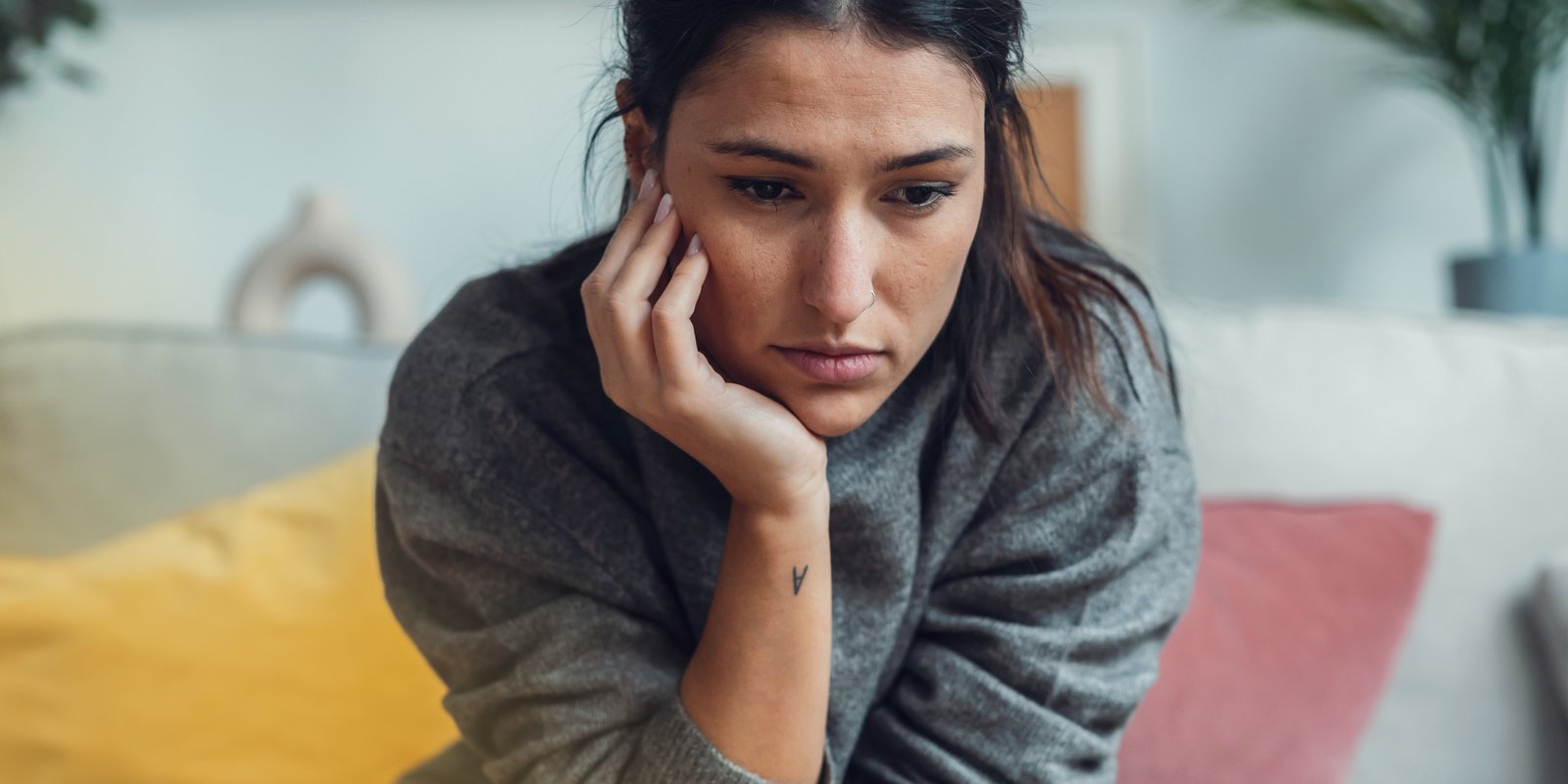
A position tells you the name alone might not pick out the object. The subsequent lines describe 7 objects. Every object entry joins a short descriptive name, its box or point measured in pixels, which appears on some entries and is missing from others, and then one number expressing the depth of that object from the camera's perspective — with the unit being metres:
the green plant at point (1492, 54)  1.75
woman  0.64
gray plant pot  1.68
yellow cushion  1.07
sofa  1.09
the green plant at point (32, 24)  1.82
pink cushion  0.99
